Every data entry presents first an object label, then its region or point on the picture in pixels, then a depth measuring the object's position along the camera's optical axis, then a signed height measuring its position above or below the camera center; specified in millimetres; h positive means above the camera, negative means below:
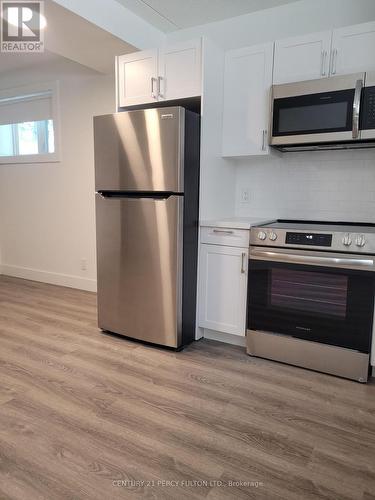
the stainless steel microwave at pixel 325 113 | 2295 +577
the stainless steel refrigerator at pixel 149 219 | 2484 -161
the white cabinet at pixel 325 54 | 2330 +978
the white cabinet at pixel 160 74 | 2605 +933
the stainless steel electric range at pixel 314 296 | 2195 -626
